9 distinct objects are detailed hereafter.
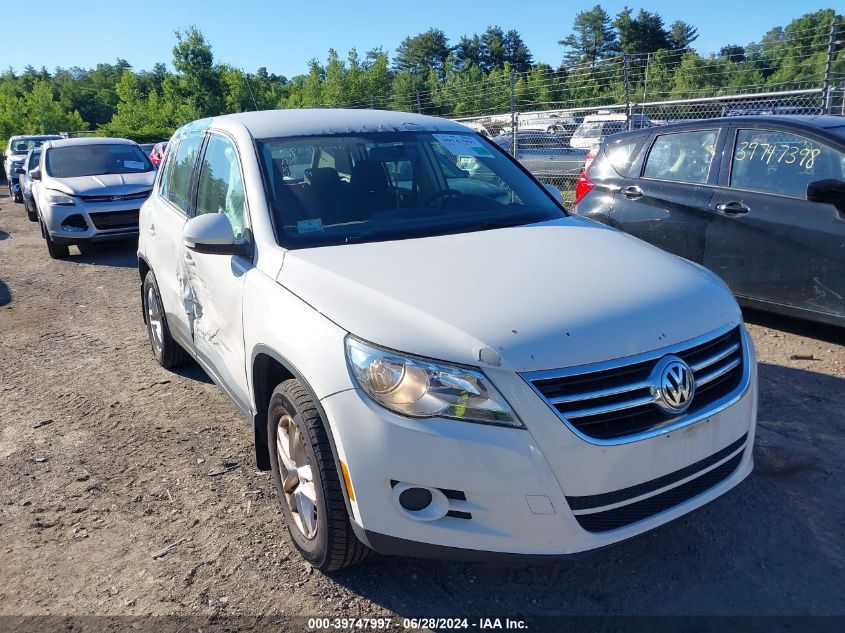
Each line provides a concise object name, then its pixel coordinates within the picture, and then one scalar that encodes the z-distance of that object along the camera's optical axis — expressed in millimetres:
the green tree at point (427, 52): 97312
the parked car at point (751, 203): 4863
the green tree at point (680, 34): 78388
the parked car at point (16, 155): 20203
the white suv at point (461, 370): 2188
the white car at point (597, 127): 12680
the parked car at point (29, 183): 15150
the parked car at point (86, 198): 10086
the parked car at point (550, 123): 14039
